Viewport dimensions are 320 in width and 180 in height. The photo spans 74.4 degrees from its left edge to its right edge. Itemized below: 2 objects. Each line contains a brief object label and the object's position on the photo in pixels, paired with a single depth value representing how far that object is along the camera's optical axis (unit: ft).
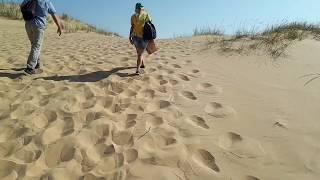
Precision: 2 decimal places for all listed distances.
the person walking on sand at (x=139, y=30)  12.35
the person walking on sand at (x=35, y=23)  12.27
